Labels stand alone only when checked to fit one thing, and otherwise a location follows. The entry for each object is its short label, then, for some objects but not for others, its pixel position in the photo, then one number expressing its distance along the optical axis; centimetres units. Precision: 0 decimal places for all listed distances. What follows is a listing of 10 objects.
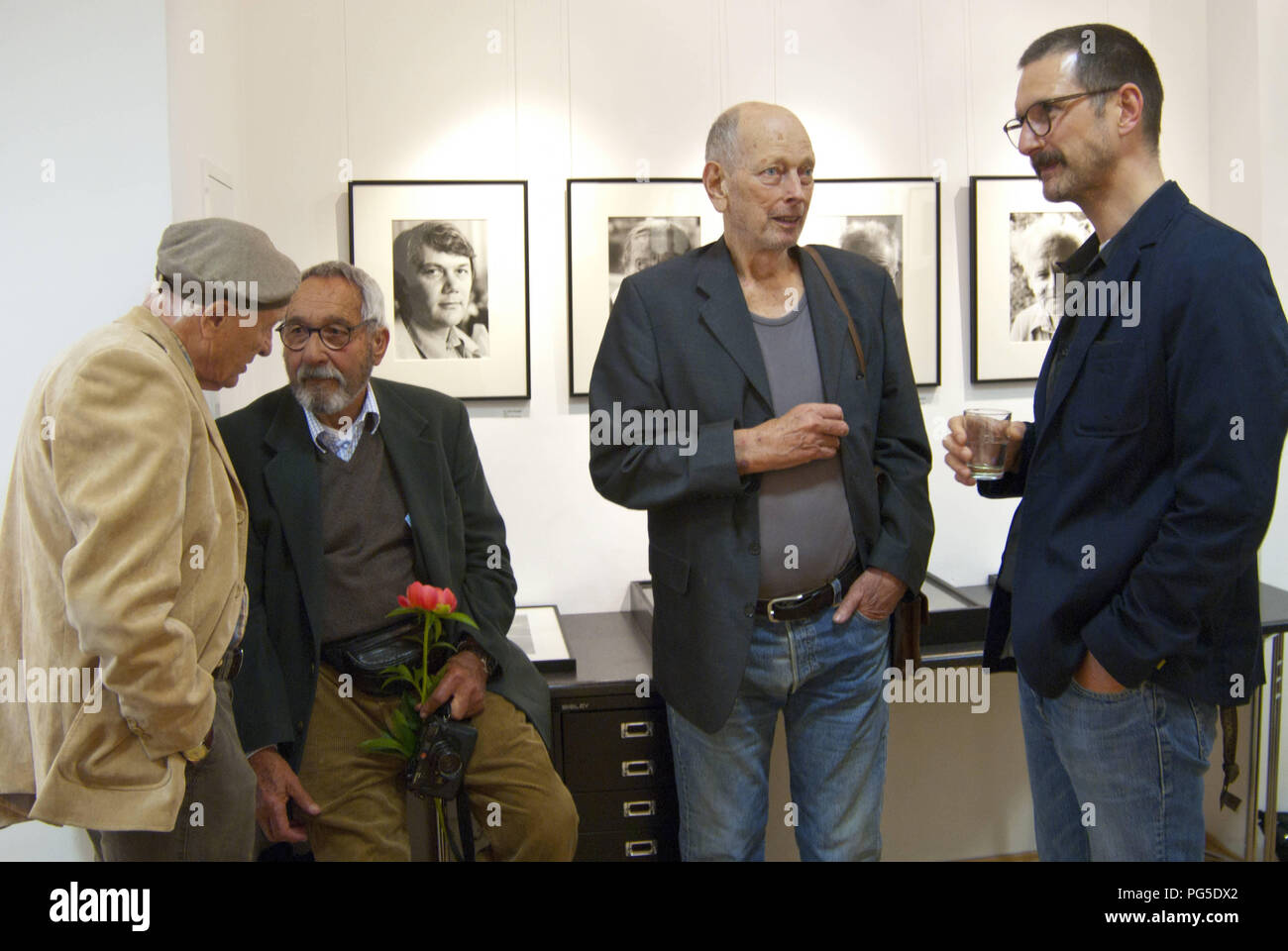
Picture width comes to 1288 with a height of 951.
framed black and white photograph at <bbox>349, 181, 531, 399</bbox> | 325
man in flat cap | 158
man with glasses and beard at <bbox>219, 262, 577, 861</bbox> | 229
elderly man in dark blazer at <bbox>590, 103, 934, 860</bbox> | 219
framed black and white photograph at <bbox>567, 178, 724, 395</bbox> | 333
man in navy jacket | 167
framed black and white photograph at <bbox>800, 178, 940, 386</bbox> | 346
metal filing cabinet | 286
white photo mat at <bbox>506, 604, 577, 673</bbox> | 287
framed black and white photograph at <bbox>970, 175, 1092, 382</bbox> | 356
